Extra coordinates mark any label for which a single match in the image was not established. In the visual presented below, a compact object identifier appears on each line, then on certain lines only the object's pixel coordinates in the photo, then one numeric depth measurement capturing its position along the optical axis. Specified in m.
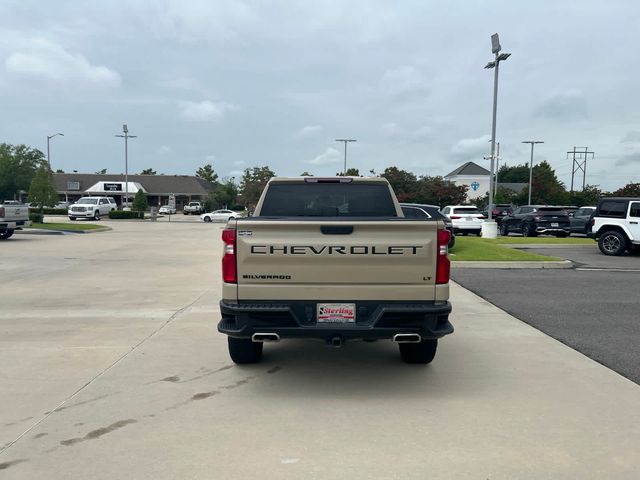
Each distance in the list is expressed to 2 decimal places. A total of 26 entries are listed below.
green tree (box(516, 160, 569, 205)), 72.86
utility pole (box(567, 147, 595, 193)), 83.06
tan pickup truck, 4.70
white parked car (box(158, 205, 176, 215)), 71.34
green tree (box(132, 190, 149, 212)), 57.75
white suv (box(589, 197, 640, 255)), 16.94
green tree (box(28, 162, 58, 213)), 33.84
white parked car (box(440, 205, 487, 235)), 26.53
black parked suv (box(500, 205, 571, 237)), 25.61
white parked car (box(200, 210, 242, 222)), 52.06
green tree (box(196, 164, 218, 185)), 128.62
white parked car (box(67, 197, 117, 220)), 42.84
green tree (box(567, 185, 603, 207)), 64.69
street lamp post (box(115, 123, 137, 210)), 61.14
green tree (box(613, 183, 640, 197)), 58.56
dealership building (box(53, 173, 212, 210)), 81.94
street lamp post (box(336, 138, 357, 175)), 59.19
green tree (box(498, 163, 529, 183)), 134.88
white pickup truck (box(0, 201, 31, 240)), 20.79
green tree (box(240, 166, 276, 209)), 83.25
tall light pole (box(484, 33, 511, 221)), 22.45
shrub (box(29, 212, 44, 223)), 31.55
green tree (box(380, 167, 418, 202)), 72.81
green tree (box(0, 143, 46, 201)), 83.06
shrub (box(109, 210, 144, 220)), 49.72
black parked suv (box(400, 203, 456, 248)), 16.61
